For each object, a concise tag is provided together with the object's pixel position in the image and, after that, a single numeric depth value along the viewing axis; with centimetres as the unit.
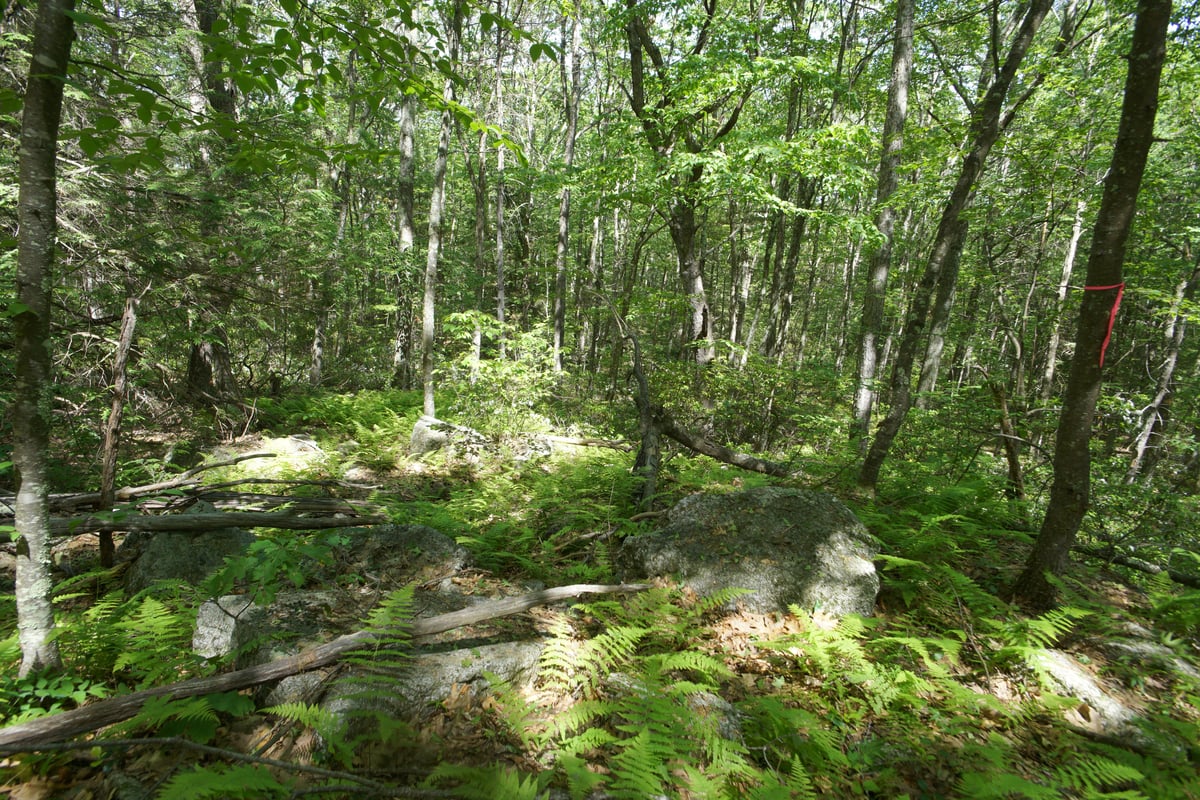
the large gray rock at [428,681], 256
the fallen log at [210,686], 205
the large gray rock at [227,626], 315
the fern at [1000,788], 239
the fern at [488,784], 204
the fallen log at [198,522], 425
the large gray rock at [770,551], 438
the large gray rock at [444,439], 1004
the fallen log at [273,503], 571
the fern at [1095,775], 260
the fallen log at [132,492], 484
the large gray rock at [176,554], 452
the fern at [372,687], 231
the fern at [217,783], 175
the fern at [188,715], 222
